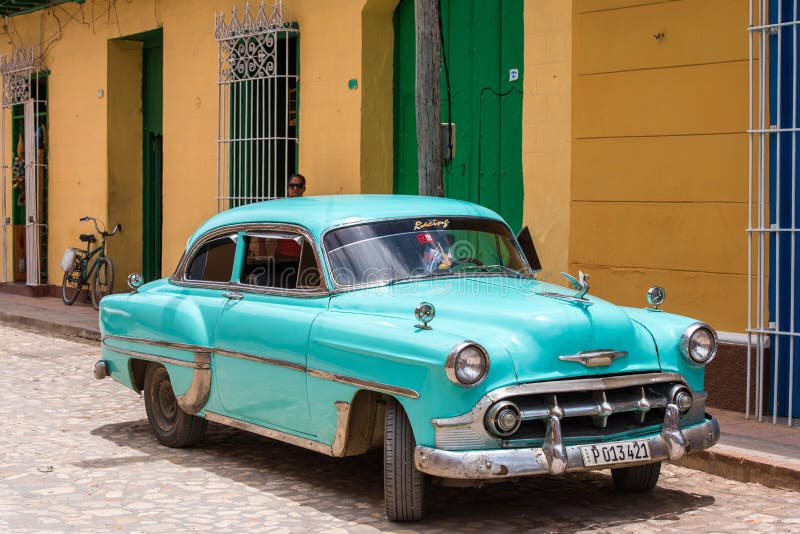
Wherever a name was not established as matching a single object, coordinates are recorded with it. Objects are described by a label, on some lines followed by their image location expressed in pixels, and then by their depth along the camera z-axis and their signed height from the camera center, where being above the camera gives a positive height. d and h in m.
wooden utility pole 8.55 +1.11
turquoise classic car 5.02 -0.53
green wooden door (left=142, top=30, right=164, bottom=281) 16.55 +1.13
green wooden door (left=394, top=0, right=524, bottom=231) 10.56 +1.36
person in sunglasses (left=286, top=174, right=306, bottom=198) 12.06 +0.61
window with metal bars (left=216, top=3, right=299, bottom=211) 12.98 +1.61
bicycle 15.38 -0.38
